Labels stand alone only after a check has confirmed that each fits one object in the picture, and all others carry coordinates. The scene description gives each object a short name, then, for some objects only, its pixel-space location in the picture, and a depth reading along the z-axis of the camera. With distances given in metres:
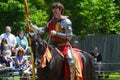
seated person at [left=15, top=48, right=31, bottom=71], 16.50
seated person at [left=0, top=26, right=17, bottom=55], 18.19
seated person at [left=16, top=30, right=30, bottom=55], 18.92
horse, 10.02
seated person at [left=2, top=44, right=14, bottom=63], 17.37
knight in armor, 10.86
